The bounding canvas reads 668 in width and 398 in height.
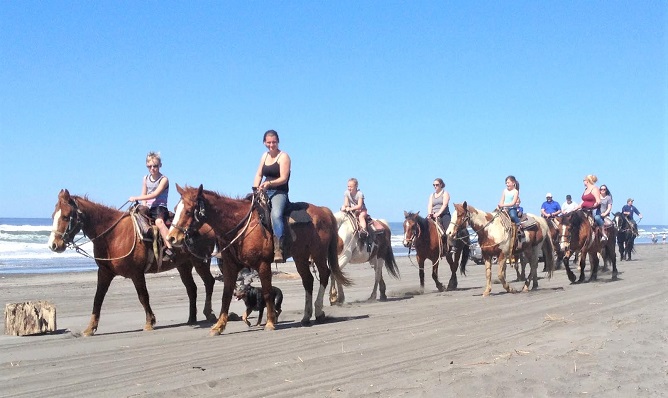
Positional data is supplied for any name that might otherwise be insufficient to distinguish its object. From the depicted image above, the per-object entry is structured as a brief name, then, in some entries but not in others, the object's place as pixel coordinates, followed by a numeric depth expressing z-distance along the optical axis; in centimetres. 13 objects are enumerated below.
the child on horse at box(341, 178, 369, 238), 1560
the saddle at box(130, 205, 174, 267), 1102
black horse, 3191
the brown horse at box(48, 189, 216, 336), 1053
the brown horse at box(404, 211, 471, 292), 1705
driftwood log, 1061
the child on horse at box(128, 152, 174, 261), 1110
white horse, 1527
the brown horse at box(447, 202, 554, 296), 1596
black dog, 1152
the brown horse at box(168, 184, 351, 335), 995
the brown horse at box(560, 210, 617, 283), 1903
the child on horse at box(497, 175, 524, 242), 1689
